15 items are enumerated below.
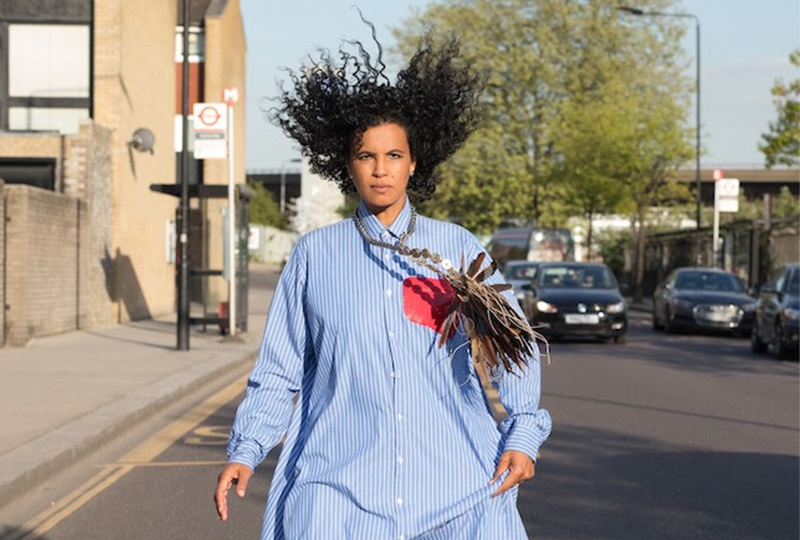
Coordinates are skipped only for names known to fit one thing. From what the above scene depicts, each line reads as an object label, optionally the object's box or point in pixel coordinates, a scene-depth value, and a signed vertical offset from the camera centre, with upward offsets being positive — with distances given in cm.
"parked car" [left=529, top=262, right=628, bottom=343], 2581 -106
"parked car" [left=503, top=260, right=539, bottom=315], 3240 -52
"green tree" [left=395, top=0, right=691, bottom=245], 5834 +654
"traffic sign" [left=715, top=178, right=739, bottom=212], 4035 +158
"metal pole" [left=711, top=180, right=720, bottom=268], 4140 +28
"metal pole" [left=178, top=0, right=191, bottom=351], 2162 +16
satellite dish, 3150 +215
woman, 369 -37
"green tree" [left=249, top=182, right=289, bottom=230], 12800 +302
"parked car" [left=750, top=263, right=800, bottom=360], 2180 -91
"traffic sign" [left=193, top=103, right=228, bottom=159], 2314 +176
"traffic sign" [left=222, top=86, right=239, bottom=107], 2528 +250
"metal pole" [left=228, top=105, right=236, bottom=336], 2447 -18
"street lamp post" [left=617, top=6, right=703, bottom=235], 4912 +795
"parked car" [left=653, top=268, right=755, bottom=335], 2873 -98
